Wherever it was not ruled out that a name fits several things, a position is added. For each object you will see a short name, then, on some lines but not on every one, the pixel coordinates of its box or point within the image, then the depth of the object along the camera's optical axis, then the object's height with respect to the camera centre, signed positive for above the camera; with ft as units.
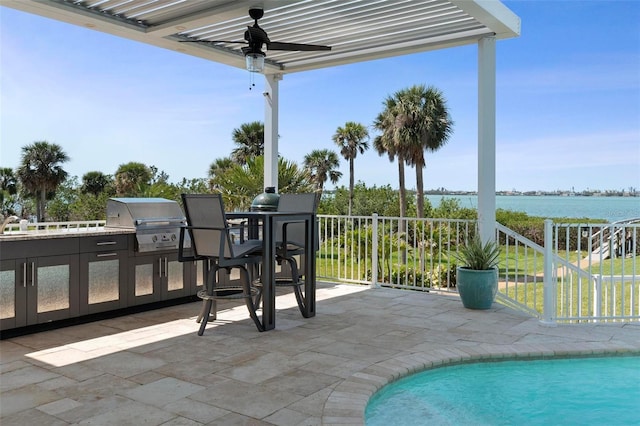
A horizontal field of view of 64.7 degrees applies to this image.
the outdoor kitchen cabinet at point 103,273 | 14.07 -1.76
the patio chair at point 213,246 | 12.77 -0.89
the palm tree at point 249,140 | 73.10 +10.58
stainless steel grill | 15.51 -0.26
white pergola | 15.39 +6.38
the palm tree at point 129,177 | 76.57 +5.36
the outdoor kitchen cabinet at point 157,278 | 15.43 -2.11
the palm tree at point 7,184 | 84.58 +4.53
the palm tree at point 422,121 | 66.33 +12.28
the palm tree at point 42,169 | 77.05 +6.54
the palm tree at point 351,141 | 95.30 +13.75
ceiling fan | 14.92 +4.98
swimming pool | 8.98 -3.56
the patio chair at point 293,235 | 15.03 -0.70
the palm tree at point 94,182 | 89.04 +5.20
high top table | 13.48 -1.05
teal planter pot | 16.35 -2.34
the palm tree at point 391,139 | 69.05 +10.43
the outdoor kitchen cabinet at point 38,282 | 12.39 -1.81
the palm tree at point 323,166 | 101.81 +9.55
